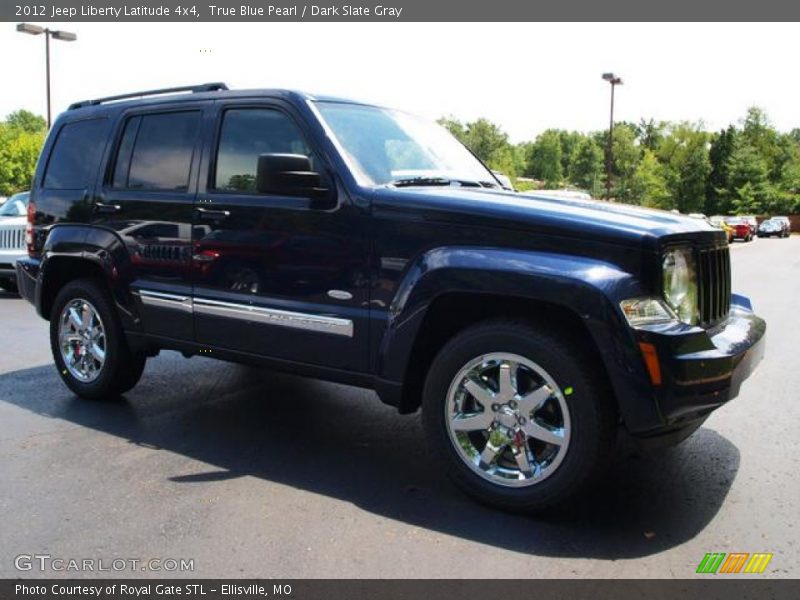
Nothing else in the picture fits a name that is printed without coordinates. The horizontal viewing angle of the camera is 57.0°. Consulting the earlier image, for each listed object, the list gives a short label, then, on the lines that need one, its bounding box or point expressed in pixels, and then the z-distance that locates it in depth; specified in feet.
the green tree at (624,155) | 282.36
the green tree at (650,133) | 333.42
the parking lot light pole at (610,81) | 123.71
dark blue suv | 10.76
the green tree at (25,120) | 385.70
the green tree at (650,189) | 221.05
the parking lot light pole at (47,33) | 82.58
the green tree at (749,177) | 217.56
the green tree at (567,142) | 397.60
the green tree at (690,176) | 224.74
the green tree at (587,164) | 323.57
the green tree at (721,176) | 219.82
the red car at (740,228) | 141.38
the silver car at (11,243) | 37.99
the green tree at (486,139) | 248.32
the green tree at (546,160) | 360.48
